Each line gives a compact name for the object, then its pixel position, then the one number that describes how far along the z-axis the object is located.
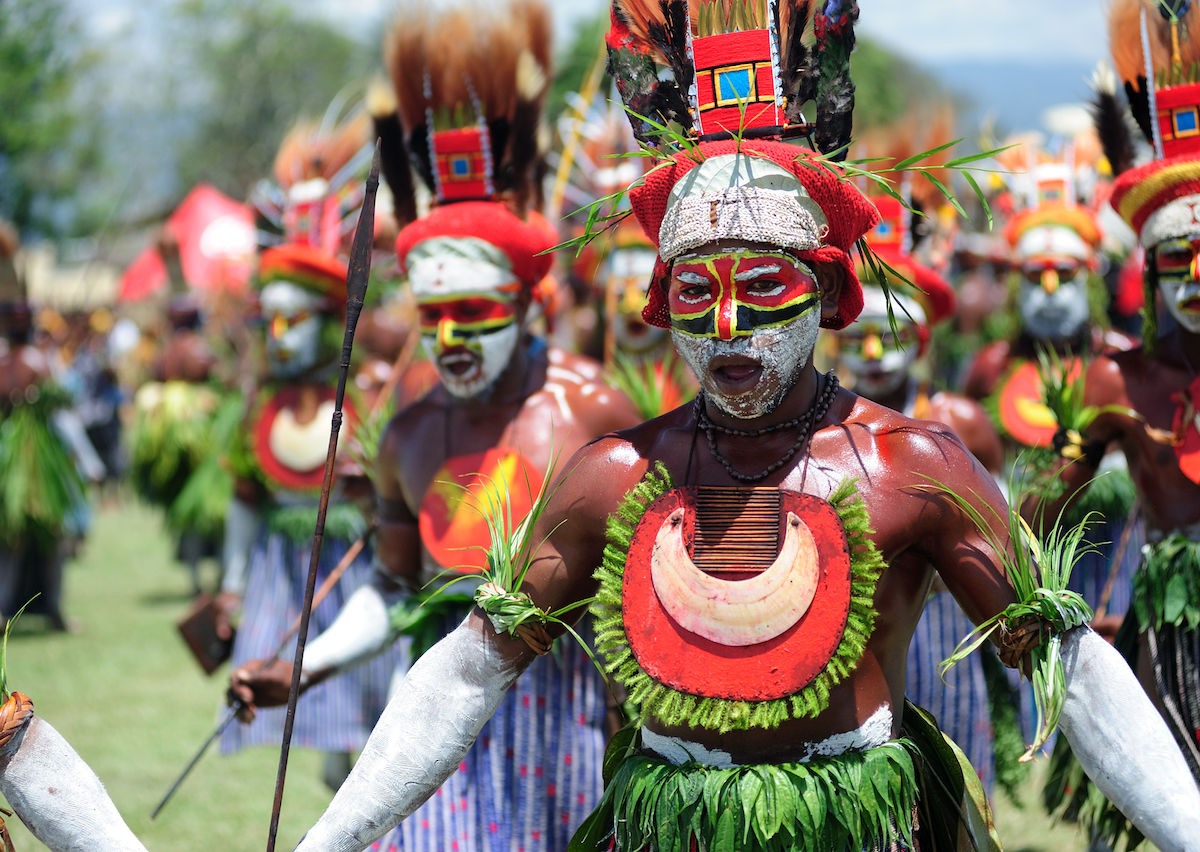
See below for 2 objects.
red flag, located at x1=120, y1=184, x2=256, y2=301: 13.50
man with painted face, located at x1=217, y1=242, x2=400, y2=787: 6.26
